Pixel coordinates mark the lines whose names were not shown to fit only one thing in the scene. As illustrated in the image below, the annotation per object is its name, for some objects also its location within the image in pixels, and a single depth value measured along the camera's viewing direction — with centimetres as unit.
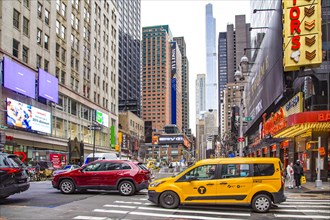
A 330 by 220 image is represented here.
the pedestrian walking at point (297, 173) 2147
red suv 1612
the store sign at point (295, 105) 2691
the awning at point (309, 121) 2209
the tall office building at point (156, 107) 19212
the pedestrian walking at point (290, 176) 2152
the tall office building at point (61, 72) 3731
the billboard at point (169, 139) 15825
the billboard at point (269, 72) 3102
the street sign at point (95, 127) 4882
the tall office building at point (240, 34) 10800
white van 3606
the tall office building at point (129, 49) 15162
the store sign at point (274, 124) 2736
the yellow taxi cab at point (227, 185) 1243
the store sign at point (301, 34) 2375
